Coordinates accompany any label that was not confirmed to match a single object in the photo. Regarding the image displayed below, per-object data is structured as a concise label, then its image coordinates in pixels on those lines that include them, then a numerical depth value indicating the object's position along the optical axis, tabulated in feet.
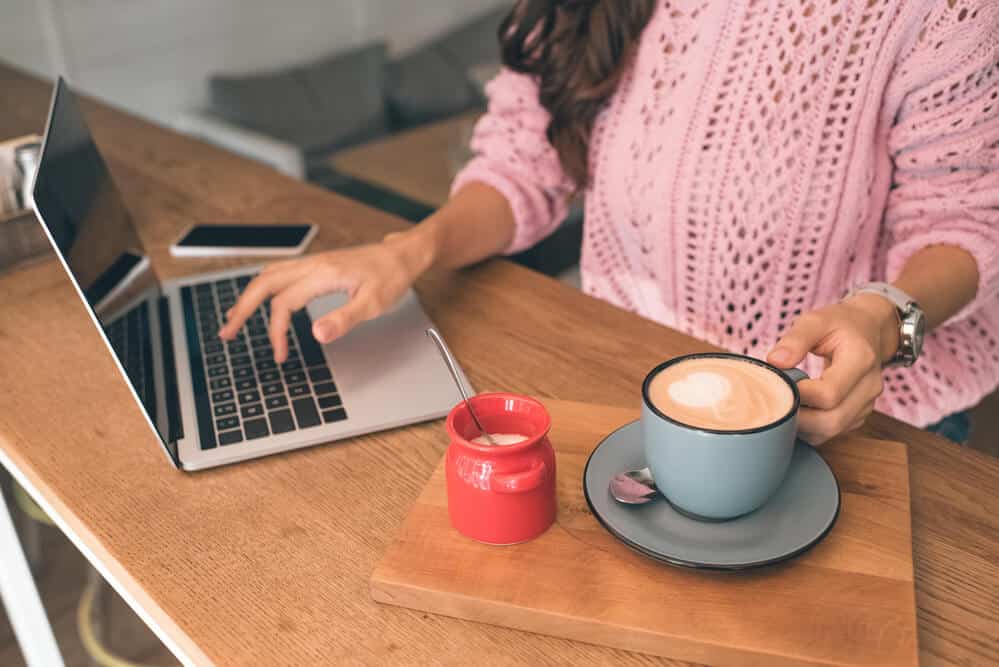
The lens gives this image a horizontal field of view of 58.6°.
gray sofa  10.49
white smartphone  3.71
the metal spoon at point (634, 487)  2.05
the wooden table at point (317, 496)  1.89
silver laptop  2.49
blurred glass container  3.66
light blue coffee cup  1.82
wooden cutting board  1.78
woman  2.86
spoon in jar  2.09
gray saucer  1.91
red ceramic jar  1.93
